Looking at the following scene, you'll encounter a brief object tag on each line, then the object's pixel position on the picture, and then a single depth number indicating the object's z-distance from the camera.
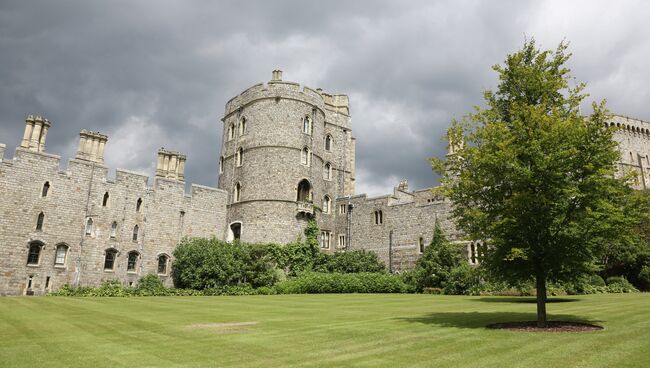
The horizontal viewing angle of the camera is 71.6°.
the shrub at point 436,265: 30.22
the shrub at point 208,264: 31.33
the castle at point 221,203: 28.70
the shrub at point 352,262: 36.34
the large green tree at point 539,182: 11.61
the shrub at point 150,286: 29.29
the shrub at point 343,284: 30.44
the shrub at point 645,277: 32.25
